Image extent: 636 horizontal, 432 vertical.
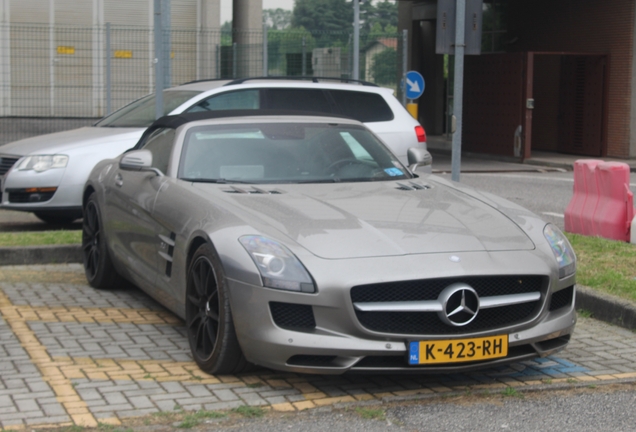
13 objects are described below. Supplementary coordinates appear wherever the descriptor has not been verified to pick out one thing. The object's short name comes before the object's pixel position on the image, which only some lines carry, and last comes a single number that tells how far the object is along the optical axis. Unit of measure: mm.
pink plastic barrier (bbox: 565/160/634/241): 9578
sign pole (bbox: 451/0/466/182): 8883
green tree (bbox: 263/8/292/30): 61091
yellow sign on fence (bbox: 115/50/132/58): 19781
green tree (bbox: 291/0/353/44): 63250
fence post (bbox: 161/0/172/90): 14469
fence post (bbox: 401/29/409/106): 21002
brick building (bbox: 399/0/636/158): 22516
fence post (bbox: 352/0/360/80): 19016
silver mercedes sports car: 4715
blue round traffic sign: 22344
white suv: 9875
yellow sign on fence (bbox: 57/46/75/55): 20828
